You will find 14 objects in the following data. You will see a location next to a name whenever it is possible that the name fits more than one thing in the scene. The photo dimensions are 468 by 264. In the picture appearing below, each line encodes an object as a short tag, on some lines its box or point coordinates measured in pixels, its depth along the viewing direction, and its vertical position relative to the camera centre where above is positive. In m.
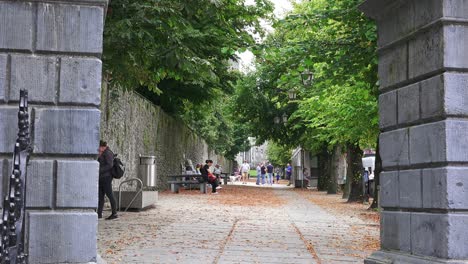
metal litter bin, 20.28 -0.06
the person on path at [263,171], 51.91 -0.12
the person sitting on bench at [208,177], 25.77 -0.37
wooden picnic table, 25.72 -0.61
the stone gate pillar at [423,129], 5.60 +0.46
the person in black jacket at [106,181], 13.08 -0.31
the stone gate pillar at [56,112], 5.45 +0.55
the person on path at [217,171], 32.81 -0.11
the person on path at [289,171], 58.74 -0.15
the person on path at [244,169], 49.24 +0.05
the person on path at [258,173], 48.91 -0.29
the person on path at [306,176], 43.34 -0.45
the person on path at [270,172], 46.79 -0.19
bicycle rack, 14.95 -0.76
